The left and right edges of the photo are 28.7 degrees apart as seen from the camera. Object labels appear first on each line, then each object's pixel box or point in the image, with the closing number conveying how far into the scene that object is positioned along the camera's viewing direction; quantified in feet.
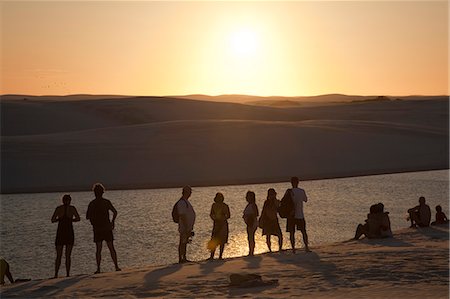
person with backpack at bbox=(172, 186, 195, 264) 50.34
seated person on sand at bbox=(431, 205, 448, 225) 68.39
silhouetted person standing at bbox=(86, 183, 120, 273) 47.19
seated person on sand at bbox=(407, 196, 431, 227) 66.44
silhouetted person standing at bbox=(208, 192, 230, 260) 51.90
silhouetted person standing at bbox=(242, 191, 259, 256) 53.42
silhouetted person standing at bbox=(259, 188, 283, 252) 54.65
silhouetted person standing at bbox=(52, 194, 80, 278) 47.91
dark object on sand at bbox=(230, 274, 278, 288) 40.24
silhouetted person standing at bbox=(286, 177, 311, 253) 52.08
